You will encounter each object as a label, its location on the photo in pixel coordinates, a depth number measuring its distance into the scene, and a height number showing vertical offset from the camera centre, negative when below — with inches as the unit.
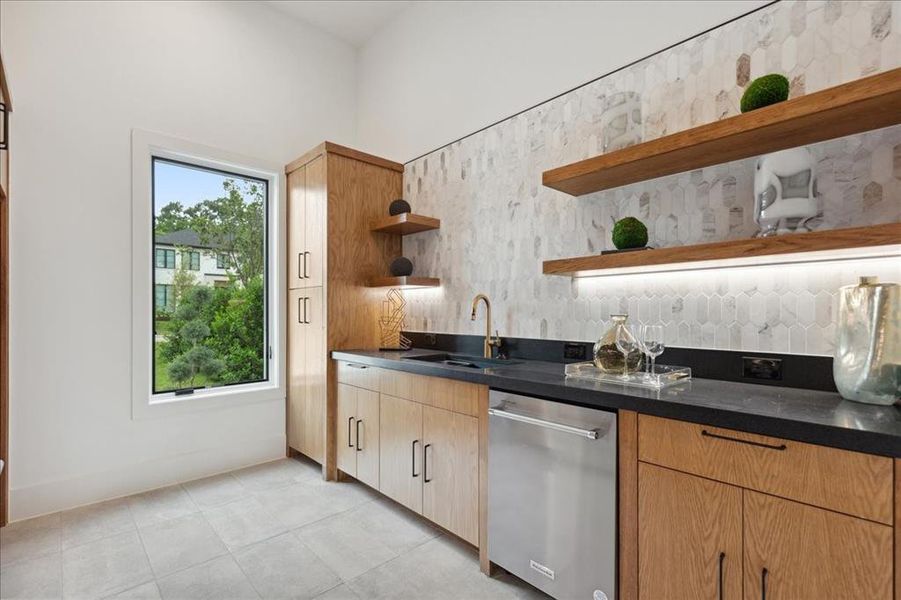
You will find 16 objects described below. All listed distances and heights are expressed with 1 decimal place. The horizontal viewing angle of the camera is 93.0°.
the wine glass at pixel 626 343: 70.0 -7.2
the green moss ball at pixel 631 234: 76.0 +11.6
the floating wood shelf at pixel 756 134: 52.7 +24.2
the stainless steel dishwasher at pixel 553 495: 60.3 -30.4
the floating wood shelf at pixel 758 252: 51.7 +6.7
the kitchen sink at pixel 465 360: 102.2 -15.8
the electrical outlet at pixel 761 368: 66.6 -10.8
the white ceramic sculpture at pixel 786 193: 60.2 +15.3
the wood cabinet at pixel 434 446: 80.0 -30.8
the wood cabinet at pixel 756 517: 41.2 -23.8
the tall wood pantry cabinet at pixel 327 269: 121.6 +8.8
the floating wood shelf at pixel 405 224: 119.4 +21.4
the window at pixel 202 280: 114.3 +5.2
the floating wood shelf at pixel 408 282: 119.3 +4.7
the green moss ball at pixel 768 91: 60.4 +29.6
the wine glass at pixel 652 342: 68.7 -6.9
